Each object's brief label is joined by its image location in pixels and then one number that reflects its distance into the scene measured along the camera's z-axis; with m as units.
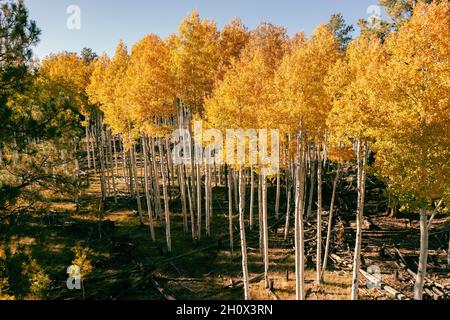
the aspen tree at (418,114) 10.10
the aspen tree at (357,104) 11.49
